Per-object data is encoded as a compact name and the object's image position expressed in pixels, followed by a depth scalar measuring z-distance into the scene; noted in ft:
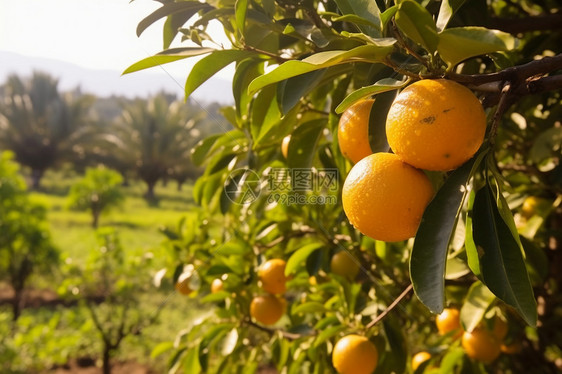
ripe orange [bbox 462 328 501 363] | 2.82
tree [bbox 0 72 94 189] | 36.96
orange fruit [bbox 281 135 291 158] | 2.62
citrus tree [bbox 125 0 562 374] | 1.40
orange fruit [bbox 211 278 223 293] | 3.92
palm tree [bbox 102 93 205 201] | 32.50
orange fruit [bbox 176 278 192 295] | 4.07
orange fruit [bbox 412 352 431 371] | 3.11
